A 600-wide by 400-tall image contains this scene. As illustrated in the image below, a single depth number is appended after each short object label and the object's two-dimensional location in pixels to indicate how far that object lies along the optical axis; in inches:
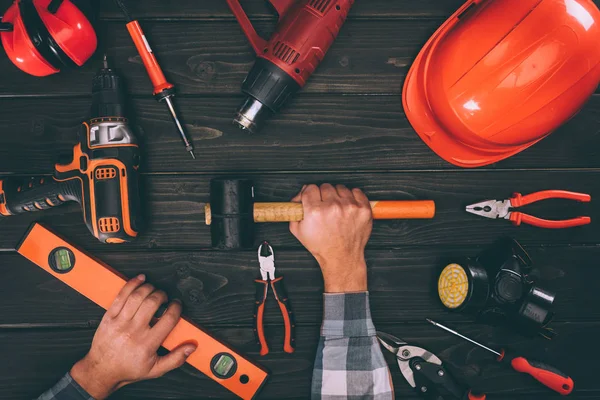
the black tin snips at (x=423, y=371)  48.3
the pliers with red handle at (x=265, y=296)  48.0
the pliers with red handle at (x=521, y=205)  47.3
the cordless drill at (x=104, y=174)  43.0
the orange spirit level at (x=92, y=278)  48.1
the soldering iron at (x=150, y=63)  44.1
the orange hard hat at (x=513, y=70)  36.2
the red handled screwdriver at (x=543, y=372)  48.6
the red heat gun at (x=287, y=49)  41.7
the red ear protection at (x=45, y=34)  41.1
